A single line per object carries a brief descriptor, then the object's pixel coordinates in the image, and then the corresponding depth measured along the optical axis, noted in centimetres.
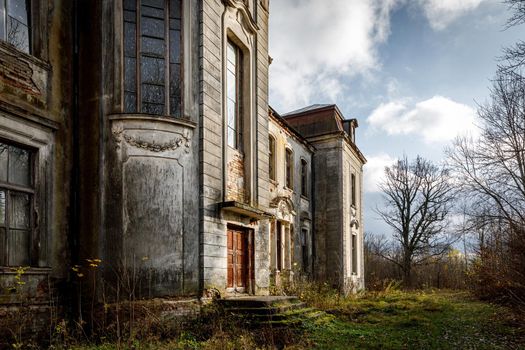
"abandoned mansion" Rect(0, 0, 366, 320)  877
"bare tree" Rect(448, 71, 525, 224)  1808
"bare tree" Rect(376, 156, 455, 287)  3862
